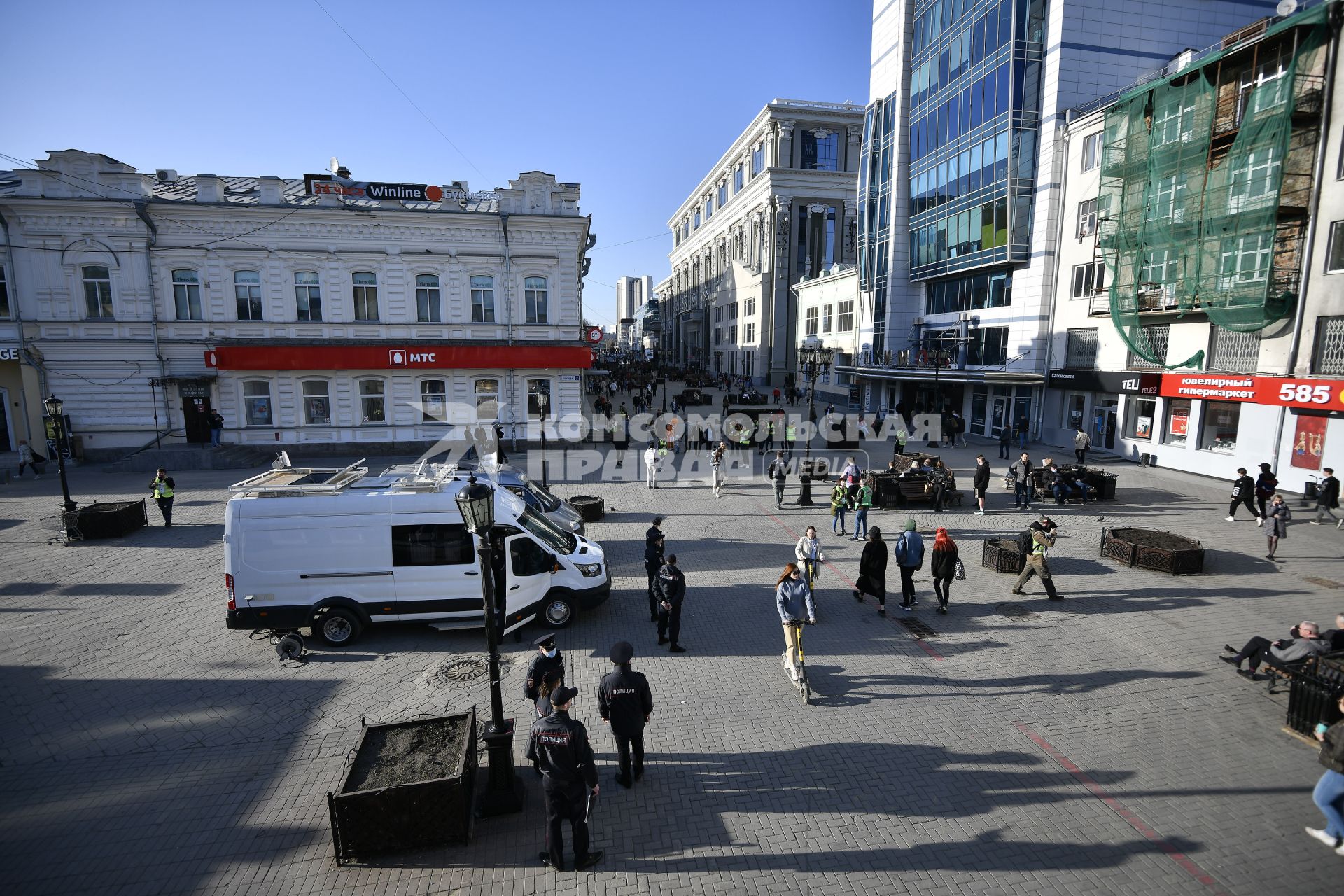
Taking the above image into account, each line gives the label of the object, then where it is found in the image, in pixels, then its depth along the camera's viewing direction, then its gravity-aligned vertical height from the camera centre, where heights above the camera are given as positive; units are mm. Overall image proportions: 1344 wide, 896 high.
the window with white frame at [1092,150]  26672 +9882
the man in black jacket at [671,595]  9070 -3243
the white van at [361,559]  9234 -2791
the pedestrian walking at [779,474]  18281 -2868
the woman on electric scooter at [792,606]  8375 -3119
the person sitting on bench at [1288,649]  7895 -3596
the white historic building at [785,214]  63406 +17132
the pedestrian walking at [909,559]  10844 -3206
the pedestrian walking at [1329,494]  15883 -3061
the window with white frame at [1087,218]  27000 +6984
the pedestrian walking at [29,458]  22859 -3067
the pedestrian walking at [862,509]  14984 -3254
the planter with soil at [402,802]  5445 -3802
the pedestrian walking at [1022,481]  17797 -3049
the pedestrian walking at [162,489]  15633 -2846
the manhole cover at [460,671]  8633 -4228
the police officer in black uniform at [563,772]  5176 -3347
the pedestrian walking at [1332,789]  5438 -3674
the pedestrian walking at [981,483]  17453 -3002
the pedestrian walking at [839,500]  15523 -3111
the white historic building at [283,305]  24594 +3047
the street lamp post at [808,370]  18922 +471
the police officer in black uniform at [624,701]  6234 -3296
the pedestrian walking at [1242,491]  16203 -3027
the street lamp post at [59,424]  15016 -1182
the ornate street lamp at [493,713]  5863 -3340
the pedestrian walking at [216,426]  25266 -1990
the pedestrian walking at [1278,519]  13281 -3065
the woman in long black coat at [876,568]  10656 -3325
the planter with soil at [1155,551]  12672 -3659
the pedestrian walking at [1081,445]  22875 -2525
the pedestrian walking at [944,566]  10641 -3257
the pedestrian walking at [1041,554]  11211 -3237
